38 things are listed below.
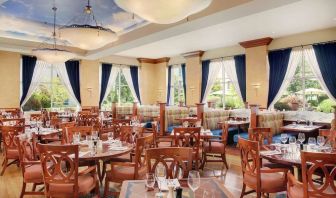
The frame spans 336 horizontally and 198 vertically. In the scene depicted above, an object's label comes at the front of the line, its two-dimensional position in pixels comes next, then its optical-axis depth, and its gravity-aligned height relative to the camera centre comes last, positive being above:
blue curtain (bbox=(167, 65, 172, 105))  13.99 +1.34
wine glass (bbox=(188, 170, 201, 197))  1.74 -0.51
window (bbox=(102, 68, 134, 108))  13.46 +0.60
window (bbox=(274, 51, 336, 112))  8.85 +0.31
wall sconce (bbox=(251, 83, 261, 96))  9.84 +0.65
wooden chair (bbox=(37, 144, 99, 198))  2.74 -0.73
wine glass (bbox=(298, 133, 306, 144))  3.71 -0.50
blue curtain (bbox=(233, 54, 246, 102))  10.51 +1.30
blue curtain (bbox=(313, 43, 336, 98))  8.29 +1.31
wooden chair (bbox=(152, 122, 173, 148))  4.99 -0.74
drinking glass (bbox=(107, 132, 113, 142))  4.25 -0.53
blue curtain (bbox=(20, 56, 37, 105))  10.60 +1.32
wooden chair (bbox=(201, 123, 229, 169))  5.15 -0.86
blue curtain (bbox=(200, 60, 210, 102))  11.96 +1.36
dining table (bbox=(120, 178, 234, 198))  1.82 -0.63
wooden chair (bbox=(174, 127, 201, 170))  4.47 -0.56
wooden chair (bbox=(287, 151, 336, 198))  2.37 -0.65
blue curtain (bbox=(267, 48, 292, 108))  9.39 +1.24
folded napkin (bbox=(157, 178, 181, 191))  1.81 -0.56
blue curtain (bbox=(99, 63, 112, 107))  12.80 +1.31
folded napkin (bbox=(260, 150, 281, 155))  3.27 -0.62
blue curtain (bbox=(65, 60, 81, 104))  11.77 +1.36
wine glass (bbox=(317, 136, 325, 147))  3.58 -0.52
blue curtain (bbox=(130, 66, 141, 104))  13.96 +1.42
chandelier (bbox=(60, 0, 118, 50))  5.32 +1.48
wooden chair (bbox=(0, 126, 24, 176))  4.69 -0.67
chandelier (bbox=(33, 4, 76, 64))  7.19 +1.44
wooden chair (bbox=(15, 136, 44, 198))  3.23 -0.82
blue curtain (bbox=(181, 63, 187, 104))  12.91 +1.19
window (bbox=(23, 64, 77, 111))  11.23 +0.45
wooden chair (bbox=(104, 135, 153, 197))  3.13 -0.85
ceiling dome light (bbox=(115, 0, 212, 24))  3.09 +1.18
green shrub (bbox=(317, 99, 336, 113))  8.66 -0.11
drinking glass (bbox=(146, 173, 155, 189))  1.83 -0.53
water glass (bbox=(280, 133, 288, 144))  3.79 -0.52
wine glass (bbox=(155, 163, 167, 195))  1.93 -0.52
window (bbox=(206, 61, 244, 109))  11.38 +0.46
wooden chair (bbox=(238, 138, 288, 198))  2.98 -0.86
